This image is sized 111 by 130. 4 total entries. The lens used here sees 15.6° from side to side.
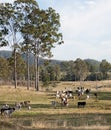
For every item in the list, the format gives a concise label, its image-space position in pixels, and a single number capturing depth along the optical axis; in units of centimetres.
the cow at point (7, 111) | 3496
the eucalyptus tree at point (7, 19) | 7050
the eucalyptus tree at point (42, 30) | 7181
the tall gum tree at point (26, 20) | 7212
